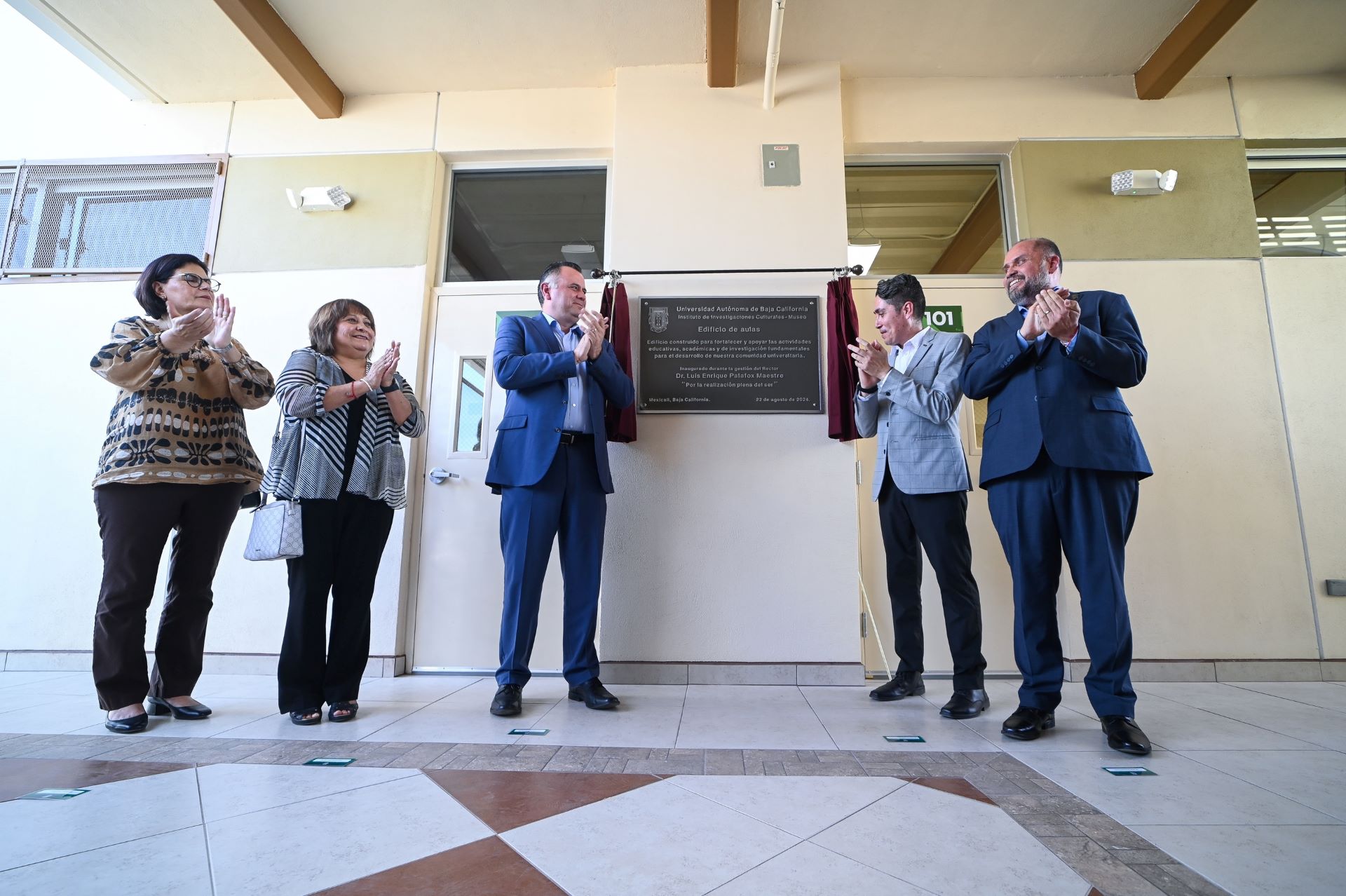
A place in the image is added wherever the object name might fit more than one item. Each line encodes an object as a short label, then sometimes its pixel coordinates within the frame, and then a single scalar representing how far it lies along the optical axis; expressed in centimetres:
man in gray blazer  231
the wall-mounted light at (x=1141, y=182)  334
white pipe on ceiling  286
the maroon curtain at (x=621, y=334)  301
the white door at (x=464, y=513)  319
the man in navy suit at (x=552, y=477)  235
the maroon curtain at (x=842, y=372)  303
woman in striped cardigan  212
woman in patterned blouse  202
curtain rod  318
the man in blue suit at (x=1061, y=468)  184
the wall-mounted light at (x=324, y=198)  350
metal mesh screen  366
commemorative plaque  316
